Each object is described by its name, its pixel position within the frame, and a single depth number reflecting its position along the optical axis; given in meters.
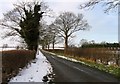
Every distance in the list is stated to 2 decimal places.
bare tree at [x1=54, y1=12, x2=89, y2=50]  28.62
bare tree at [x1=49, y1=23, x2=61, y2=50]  28.31
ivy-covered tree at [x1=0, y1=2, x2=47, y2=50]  15.10
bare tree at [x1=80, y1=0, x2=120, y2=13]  7.93
